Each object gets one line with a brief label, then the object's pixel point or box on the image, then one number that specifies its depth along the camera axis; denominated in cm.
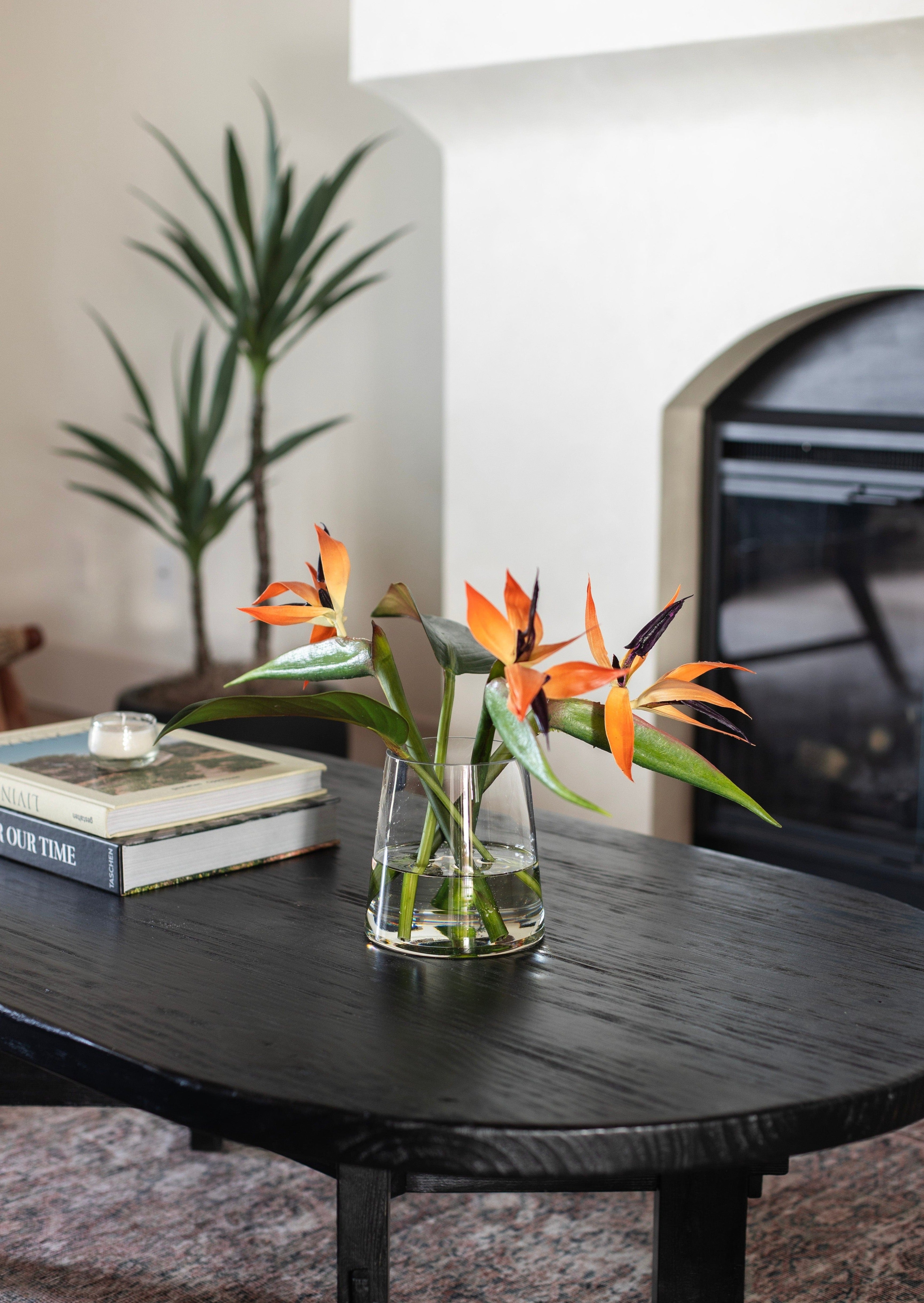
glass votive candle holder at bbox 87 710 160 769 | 252
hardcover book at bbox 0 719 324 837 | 241
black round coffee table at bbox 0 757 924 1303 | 199
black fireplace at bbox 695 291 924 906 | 374
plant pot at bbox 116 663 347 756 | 436
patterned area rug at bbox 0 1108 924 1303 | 265
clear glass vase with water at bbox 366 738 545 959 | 222
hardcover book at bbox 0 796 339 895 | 240
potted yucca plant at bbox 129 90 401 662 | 420
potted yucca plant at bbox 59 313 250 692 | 445
